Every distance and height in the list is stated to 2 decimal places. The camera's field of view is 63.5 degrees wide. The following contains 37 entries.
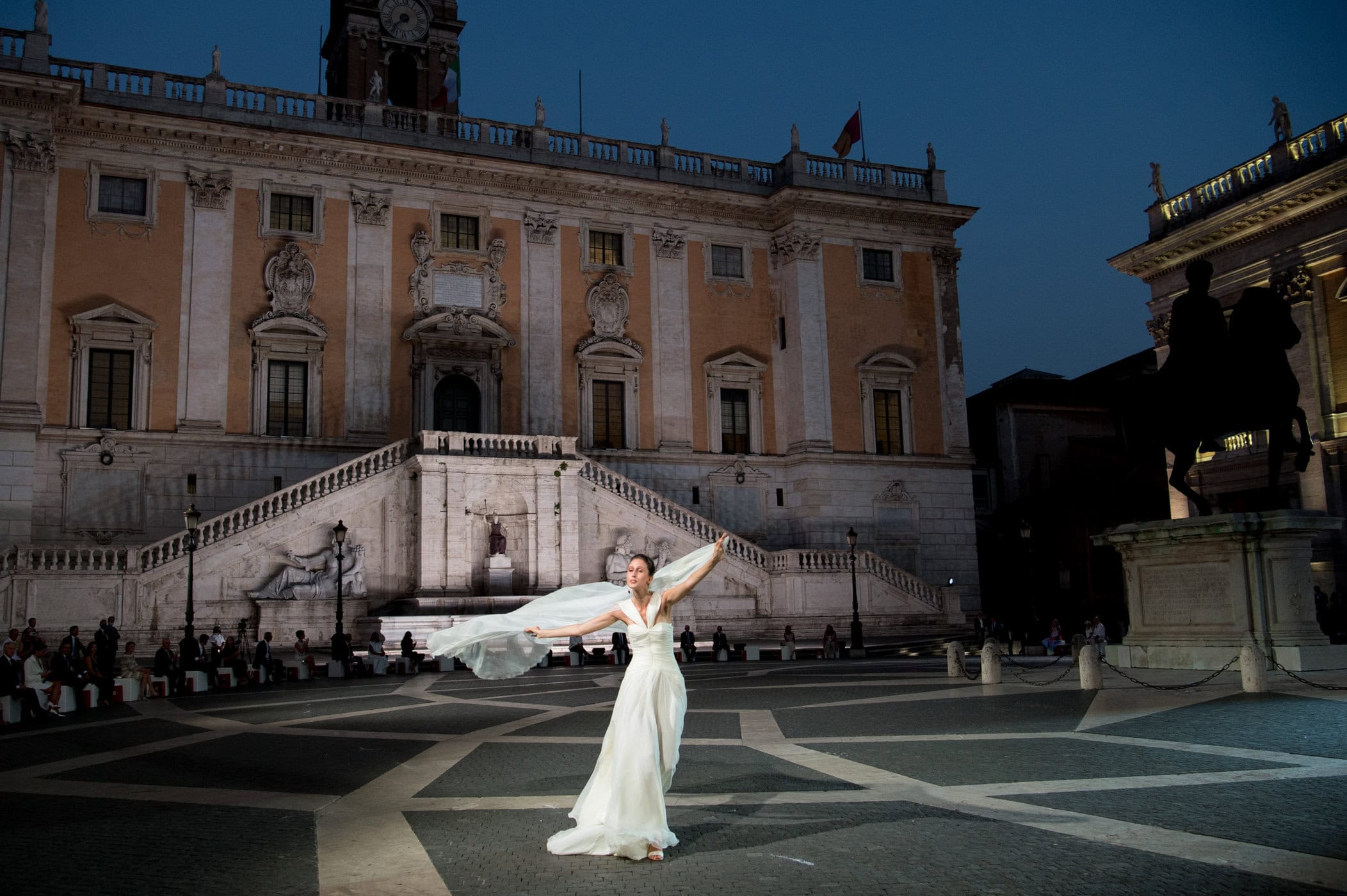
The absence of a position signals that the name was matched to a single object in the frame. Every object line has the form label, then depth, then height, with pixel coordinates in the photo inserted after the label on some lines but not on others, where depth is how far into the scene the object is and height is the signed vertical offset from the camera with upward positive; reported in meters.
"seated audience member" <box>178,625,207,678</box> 22.47 -0.82
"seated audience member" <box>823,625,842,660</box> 28.31 -1.21
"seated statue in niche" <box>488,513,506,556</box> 31.44 +1.91
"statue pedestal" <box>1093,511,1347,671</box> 15.16 -0.05
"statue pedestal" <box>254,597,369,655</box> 28.58 -0.18
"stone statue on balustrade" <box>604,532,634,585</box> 32.09 +1.26
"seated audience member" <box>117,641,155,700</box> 20.19 -1.01
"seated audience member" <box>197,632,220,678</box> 22.53 -0.91
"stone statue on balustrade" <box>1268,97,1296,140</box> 32.25 +13.64
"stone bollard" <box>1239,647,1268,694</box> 13.95 -1.09
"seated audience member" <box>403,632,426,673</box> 24.95 -0.98
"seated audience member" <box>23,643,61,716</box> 17.03 -0.93
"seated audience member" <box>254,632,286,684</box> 23.73 -1.06
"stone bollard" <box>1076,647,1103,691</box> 15.54 -1.17
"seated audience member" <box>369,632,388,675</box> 24.48 -1.09
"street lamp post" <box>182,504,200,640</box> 23.70 +2.07
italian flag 38.41 +18.61
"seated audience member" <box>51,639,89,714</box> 17.80 -0.85
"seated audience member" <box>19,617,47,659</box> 18.31 -0.37
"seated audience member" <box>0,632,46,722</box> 16.08 -0.98
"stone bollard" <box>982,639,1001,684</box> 17.70 -1.14
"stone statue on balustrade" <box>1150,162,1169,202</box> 37.09 +13.83
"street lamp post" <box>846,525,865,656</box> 28.78 -1.03
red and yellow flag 41.31 +17.46
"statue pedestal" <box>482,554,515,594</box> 31.16 +0.96
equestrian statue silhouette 15.88 +3.03
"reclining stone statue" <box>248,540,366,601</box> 28.67 +0.94
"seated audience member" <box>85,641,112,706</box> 19.06 -1.04
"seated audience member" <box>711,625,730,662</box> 28.27 -1.10
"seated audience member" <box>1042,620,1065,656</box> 27.33 -1.23
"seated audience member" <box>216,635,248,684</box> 22.72 -0.95
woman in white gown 6.68 -0.87
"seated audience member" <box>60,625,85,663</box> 19.72 -0.47
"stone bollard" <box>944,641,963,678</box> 19.23 -1.16
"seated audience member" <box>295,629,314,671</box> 24.11 -0.85
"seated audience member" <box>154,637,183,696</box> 21.30 -1.06
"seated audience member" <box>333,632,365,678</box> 24.34 -0.99
